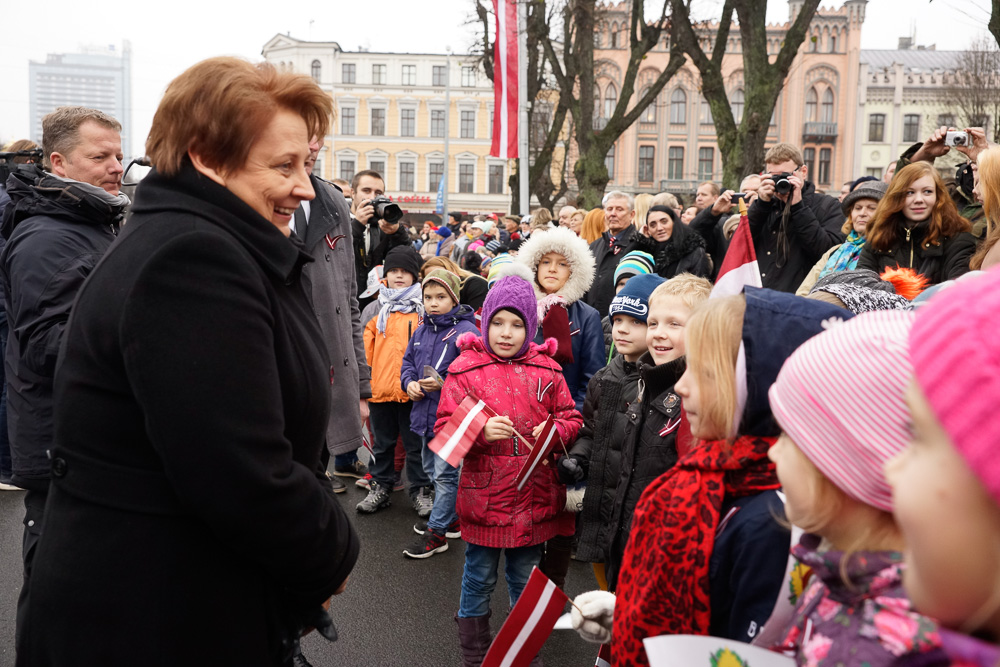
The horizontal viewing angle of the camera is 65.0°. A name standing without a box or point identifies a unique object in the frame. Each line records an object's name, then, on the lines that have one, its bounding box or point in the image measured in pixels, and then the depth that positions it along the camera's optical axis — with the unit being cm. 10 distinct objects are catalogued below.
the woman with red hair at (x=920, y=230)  429
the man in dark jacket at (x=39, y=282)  281
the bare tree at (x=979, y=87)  2512
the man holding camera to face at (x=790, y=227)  508
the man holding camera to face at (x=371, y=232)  629
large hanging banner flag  1092
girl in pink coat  349
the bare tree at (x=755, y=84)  1273
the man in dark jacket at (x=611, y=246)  629
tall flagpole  1178
